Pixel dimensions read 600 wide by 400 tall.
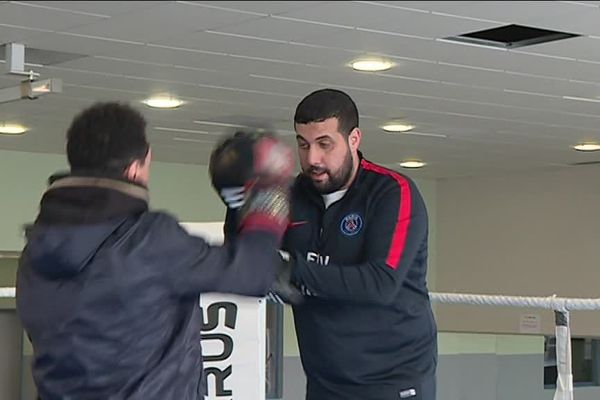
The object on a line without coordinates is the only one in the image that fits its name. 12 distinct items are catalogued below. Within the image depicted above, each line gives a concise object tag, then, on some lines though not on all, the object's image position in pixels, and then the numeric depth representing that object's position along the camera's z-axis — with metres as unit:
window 11.66
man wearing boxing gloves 2.21
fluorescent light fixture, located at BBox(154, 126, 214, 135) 8.08
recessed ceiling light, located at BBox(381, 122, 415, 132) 7.94
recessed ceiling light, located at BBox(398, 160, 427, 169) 10.26
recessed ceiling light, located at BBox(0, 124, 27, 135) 7.96
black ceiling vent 5.00
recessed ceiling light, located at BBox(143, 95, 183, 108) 6.86
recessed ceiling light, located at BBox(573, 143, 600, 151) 8.98
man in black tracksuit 2.78
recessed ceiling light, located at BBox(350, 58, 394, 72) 5.69
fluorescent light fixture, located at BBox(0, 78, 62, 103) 5.36
